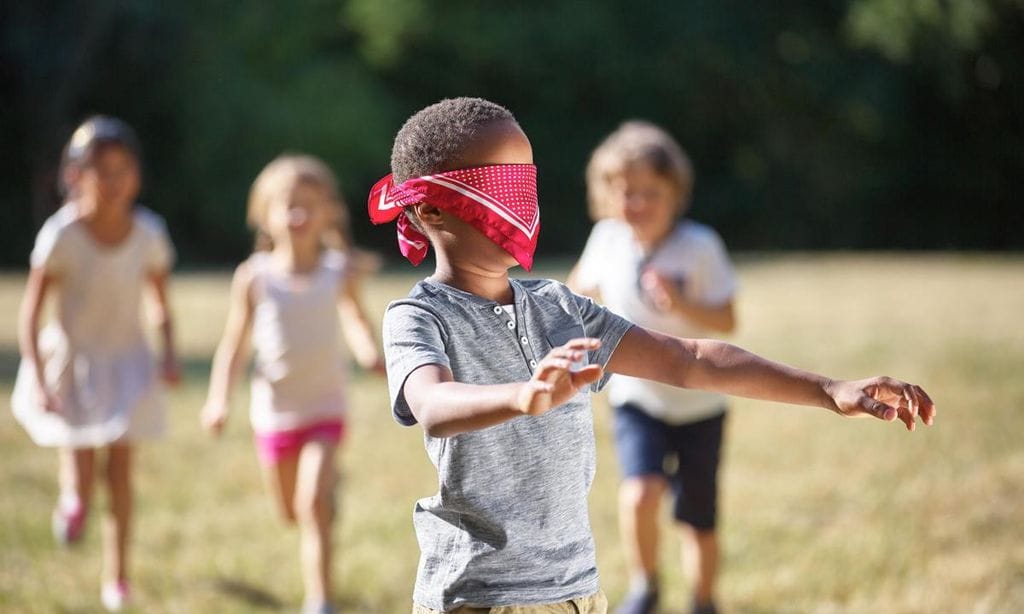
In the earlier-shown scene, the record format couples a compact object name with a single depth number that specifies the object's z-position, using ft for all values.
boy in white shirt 15.61
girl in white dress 17.39
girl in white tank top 17.19
